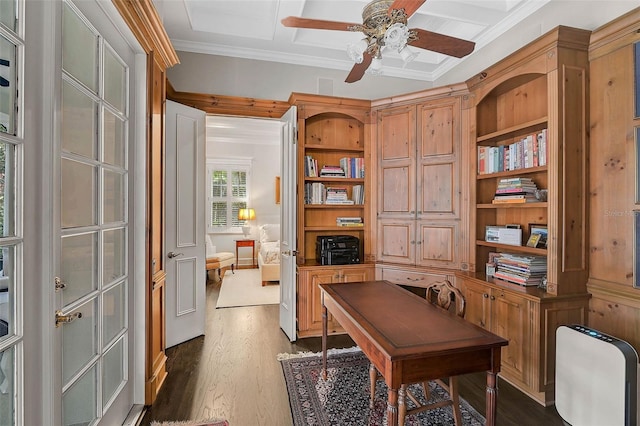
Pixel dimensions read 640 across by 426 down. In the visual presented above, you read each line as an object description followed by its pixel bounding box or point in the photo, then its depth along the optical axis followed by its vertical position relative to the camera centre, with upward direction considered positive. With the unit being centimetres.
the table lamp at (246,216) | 727 -7
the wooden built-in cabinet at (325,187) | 332 +30
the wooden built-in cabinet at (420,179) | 314 +37
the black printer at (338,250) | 339 -40
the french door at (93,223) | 137 -5
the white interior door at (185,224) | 307 -11
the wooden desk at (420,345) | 140 -61
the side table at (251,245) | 701 -73
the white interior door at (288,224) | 327 -12
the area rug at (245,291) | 453 -129
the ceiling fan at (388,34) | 166 +106
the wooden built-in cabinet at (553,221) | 218 -5
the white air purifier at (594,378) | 165 -95
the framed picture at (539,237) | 247 -19
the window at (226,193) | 727 +48
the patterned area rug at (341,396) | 200 -133
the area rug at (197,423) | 195 -134
